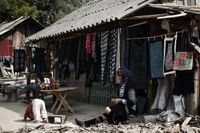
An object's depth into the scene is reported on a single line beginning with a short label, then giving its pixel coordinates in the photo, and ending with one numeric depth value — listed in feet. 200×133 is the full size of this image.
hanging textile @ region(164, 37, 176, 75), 25.56
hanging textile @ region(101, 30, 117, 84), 31.40
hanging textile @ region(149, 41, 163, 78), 26.71
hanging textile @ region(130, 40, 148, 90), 28.79
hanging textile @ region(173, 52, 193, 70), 24.75
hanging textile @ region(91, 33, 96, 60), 34.35
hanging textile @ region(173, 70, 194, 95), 25.16
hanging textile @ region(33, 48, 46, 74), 45.02
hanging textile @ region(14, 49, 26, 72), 49.26
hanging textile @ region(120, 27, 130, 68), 30.37
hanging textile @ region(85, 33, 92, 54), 35.11
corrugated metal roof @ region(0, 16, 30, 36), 76.63
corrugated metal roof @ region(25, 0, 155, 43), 27.67
